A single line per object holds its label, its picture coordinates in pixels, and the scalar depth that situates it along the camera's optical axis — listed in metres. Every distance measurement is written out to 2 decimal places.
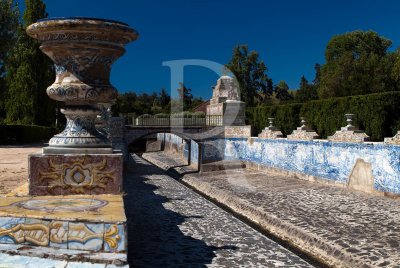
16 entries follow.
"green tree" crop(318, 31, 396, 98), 38.31
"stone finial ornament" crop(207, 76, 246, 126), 25.92
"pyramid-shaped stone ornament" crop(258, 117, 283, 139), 19.44
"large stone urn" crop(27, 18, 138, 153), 4.66
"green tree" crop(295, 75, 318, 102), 58.22
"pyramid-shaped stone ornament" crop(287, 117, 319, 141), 16.45
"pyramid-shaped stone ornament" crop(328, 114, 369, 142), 13.47
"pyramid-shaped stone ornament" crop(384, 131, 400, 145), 11.75
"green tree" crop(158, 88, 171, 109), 72.44
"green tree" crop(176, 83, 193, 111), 61.06
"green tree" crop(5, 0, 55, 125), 34.69
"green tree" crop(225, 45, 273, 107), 52.75
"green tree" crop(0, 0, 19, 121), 28.48
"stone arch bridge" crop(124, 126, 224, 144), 25.06
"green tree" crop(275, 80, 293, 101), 69.88
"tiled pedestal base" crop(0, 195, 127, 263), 3.37
